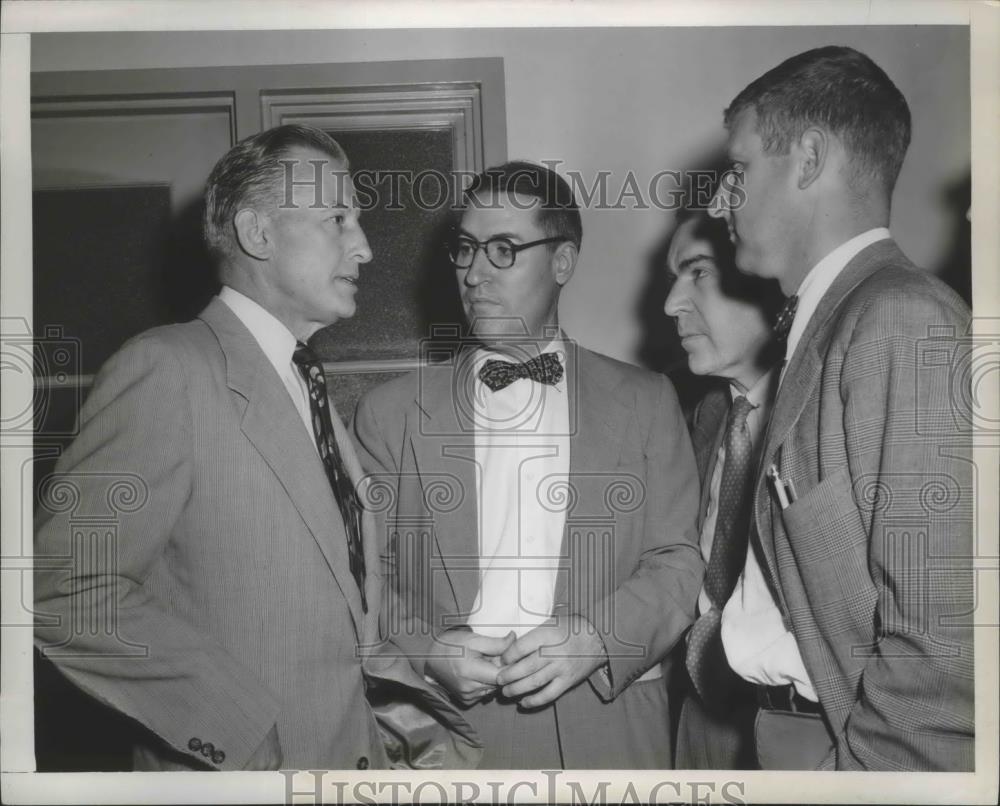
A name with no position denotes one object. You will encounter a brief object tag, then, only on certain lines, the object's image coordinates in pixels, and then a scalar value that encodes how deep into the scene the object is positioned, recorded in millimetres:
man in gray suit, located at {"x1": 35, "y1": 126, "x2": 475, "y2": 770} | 1995
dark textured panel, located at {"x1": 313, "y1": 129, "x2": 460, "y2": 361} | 2287
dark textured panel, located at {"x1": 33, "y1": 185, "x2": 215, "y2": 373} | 2293
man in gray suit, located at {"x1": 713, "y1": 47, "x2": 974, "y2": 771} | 1803
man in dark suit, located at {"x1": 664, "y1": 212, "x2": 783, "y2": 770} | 2145
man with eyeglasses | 2141
